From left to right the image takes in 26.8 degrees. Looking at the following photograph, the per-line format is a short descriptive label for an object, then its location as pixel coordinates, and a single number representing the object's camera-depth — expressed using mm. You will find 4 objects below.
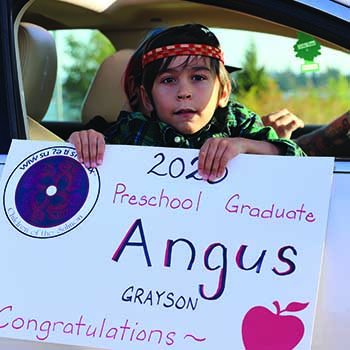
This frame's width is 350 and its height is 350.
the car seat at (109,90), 2756
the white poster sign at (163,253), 1565
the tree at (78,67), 13141
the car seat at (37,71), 2182
